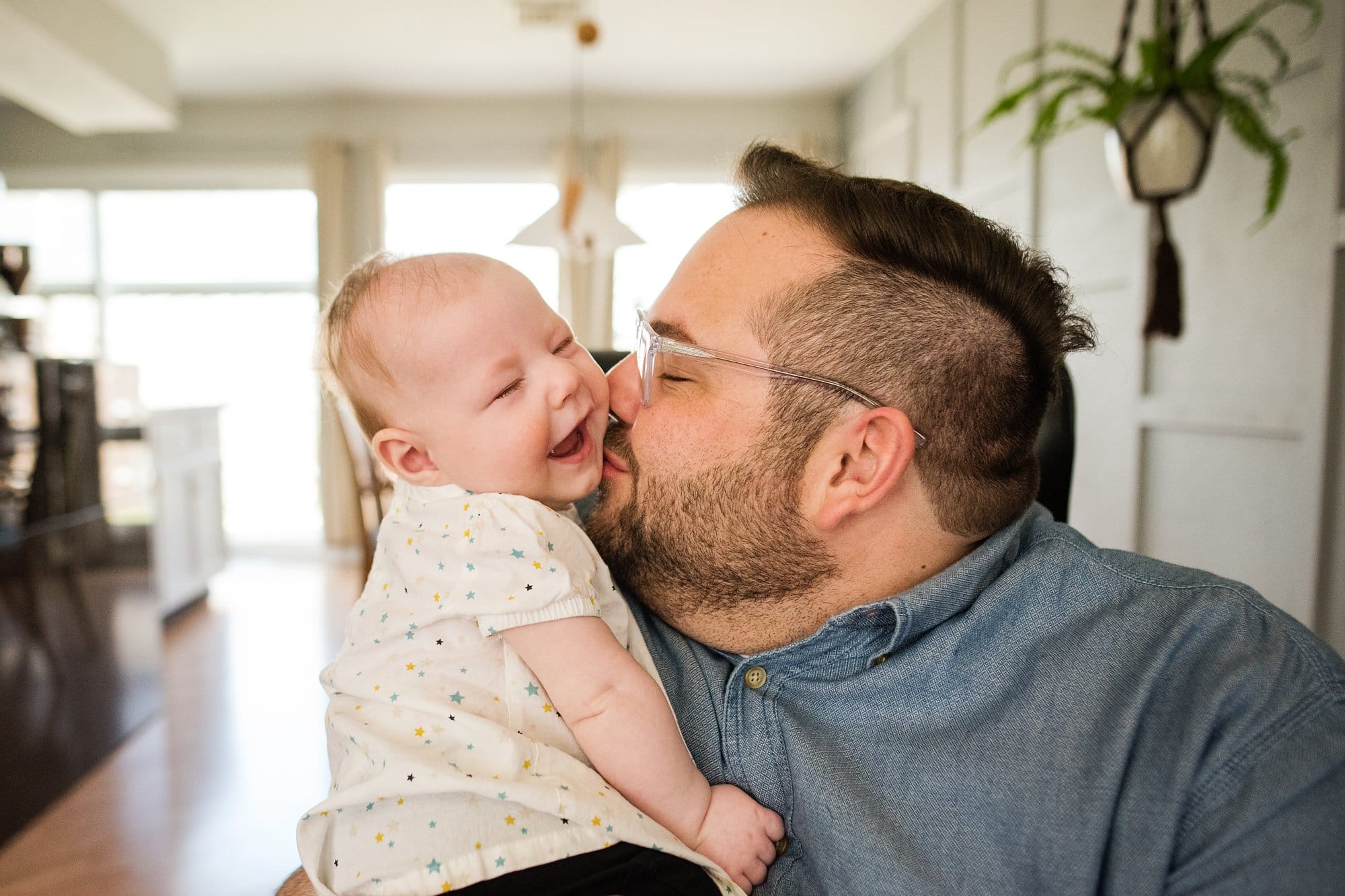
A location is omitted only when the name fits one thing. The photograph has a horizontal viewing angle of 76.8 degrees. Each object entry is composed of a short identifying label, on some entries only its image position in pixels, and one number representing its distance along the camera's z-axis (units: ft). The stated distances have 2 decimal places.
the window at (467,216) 21.49
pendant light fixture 10.93
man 2.69
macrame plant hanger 7.64
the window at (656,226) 21.54
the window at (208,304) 21.27
